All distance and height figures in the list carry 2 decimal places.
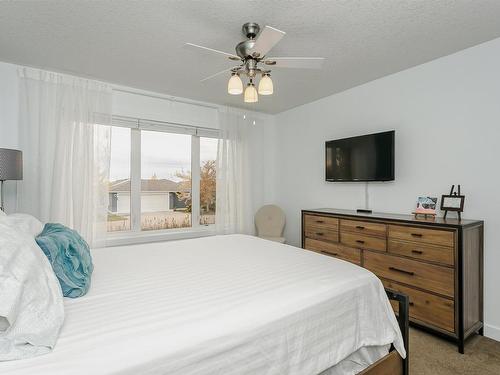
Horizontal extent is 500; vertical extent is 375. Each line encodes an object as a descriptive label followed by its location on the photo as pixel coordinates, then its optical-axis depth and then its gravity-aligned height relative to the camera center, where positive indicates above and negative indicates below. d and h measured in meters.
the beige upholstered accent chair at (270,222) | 4.37 -0.53
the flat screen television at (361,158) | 3.08 +0.38
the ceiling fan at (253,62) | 1.96 +0.95
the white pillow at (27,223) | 1.56 -0.21
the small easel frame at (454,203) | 2.50 -0.12
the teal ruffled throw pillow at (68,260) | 1.34 -0.38
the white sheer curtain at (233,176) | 4.19 +0.20
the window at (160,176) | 3.61 +0.17
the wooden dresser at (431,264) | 2.23 -0.67
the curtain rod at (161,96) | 3.49 +1.25
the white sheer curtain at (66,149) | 2.95 +0.44
